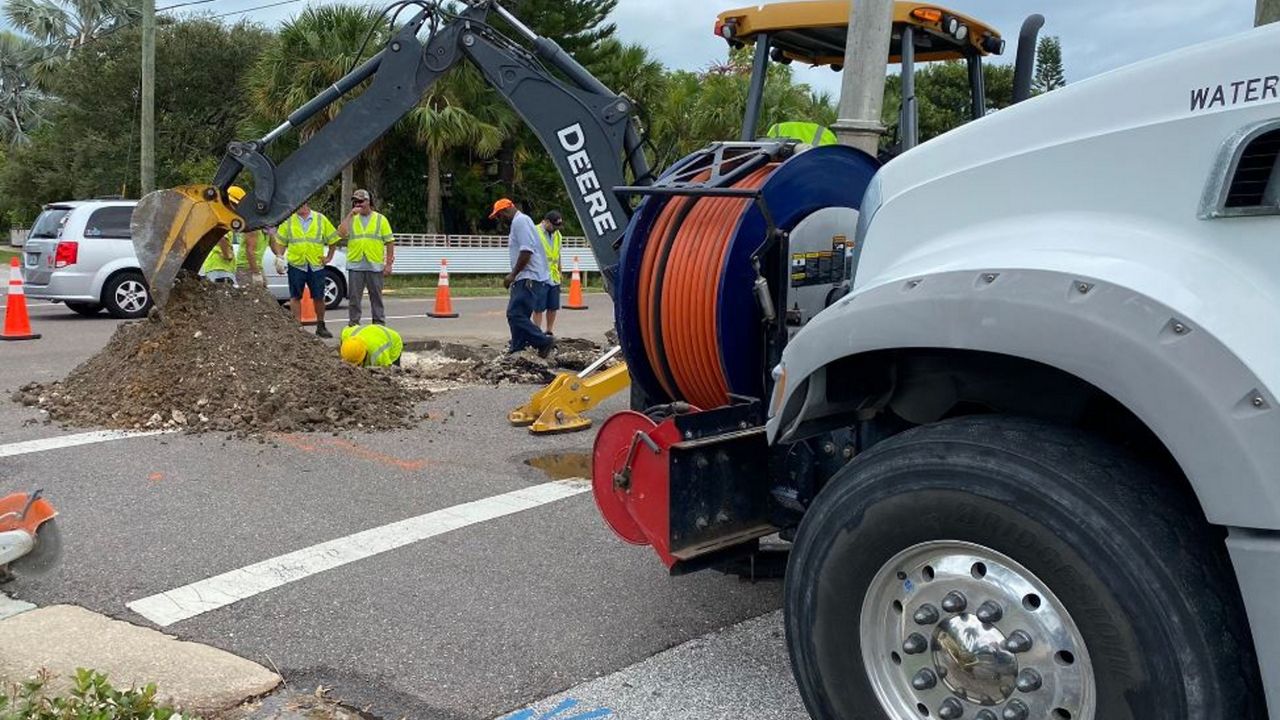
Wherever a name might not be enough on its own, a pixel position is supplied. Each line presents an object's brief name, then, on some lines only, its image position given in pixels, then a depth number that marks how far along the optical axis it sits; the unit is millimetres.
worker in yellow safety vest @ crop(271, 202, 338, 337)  12500
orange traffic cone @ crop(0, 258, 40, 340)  12039
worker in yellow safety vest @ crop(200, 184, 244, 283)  12234
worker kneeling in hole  10086
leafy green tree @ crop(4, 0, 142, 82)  44000
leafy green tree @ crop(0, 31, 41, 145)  52438
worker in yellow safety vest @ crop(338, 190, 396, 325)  12547
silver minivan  14141
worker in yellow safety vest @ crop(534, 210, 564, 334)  12531
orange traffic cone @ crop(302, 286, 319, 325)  14789
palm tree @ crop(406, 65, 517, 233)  25406
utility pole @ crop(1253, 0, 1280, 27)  4242
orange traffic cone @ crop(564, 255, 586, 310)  19375
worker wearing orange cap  10625
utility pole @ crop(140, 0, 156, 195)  21453
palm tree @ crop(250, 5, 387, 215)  23984
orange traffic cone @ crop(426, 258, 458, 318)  16672
